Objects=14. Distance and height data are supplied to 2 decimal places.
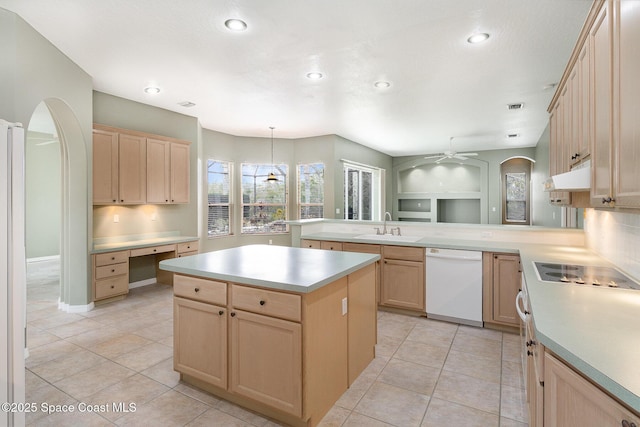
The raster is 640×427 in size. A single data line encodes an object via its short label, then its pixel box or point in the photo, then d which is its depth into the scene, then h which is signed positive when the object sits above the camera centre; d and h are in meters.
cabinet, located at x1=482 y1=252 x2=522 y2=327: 3.36 -0.79
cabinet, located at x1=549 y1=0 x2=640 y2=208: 1.19 +0.51
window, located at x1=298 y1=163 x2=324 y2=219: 7.32 +0.50
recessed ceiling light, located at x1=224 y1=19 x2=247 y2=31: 2.68 +1.58
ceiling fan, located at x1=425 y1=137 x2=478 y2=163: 6.80 +1.66
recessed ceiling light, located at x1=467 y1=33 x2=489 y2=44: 2.86 +1.56
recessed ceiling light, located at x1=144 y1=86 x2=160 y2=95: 4.23 +1.64
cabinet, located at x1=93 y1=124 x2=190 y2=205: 4.28 +0.65
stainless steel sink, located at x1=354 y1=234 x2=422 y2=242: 4.18 -0.34
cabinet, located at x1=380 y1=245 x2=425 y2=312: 3.82 -0.80
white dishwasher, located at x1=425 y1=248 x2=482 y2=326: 3.54 -0.82
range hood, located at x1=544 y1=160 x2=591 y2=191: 1.73 +0.18
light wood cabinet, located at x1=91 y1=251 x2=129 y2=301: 4.12 -0.82
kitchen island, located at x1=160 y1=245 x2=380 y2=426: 1.89 -0.76
